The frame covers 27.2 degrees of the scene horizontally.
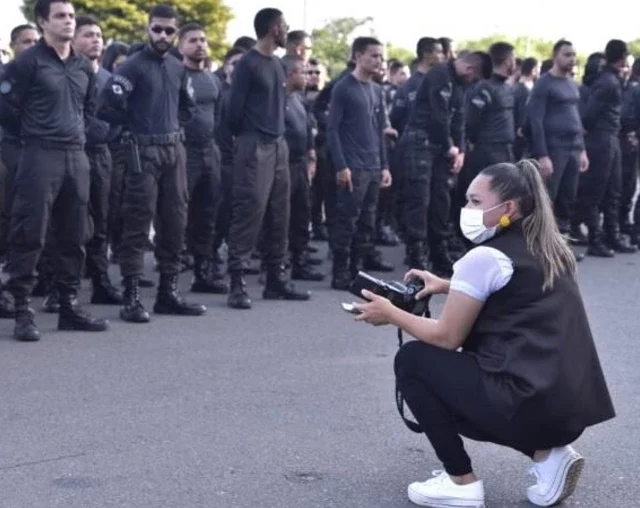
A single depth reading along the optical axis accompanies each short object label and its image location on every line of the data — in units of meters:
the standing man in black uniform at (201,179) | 10.20
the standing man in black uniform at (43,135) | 8.04
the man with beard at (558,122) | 11.98
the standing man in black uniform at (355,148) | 10.34
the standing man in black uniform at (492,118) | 11.41
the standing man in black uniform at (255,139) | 9.38
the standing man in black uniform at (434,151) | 10.73
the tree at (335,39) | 42.44
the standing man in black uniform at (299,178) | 10.92
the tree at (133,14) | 38.09
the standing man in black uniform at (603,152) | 12.66
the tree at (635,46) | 43.86
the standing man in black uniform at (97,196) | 9.67
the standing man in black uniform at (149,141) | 8.66
